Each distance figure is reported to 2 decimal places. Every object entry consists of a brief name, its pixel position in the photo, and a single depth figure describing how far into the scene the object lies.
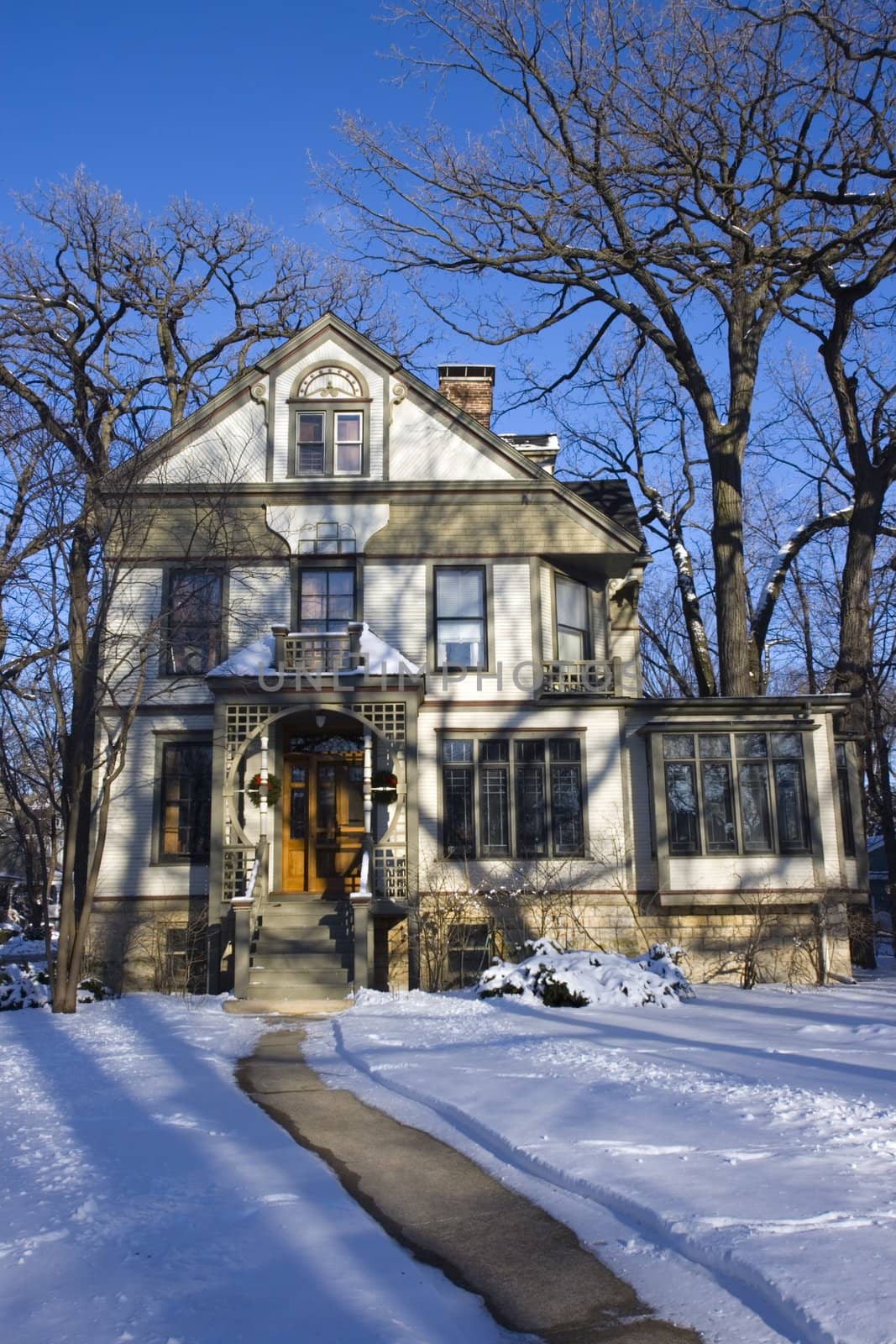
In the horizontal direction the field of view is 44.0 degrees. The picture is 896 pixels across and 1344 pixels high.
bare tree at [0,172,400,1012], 14.39
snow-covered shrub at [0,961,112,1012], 13.82
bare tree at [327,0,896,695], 18.03
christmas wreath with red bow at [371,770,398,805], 16.34
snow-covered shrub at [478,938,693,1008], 12.99
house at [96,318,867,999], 16.64
